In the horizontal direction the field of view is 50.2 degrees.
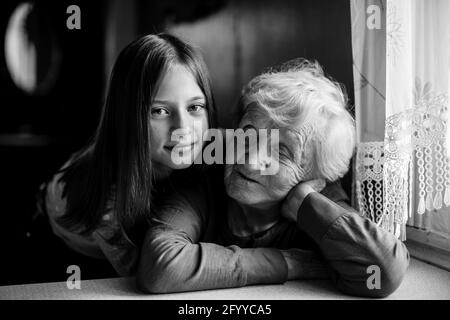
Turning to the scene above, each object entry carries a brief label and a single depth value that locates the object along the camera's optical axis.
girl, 1.17
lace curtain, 1.05
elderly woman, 1.00
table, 1.02
